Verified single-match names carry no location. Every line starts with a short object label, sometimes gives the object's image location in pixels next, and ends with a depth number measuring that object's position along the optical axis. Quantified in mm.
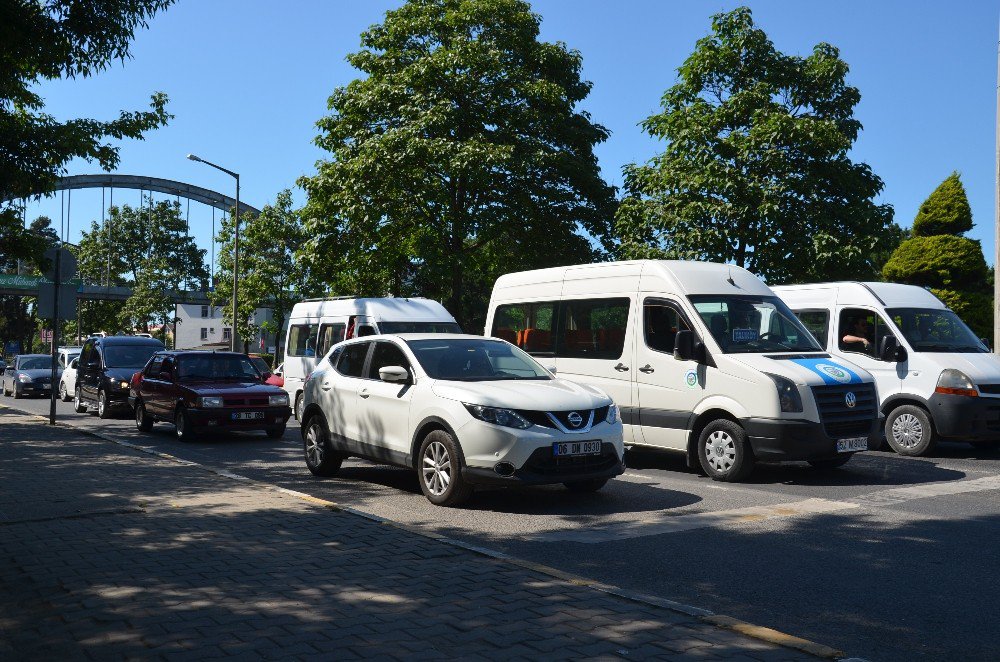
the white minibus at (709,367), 10438
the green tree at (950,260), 31875
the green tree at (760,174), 23688
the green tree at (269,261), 47312
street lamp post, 37625
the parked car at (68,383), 27333
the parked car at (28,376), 31234
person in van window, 13933
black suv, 20562
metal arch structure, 93562
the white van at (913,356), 12898
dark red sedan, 15477
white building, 108312
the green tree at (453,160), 27812
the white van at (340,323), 18734
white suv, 8633
